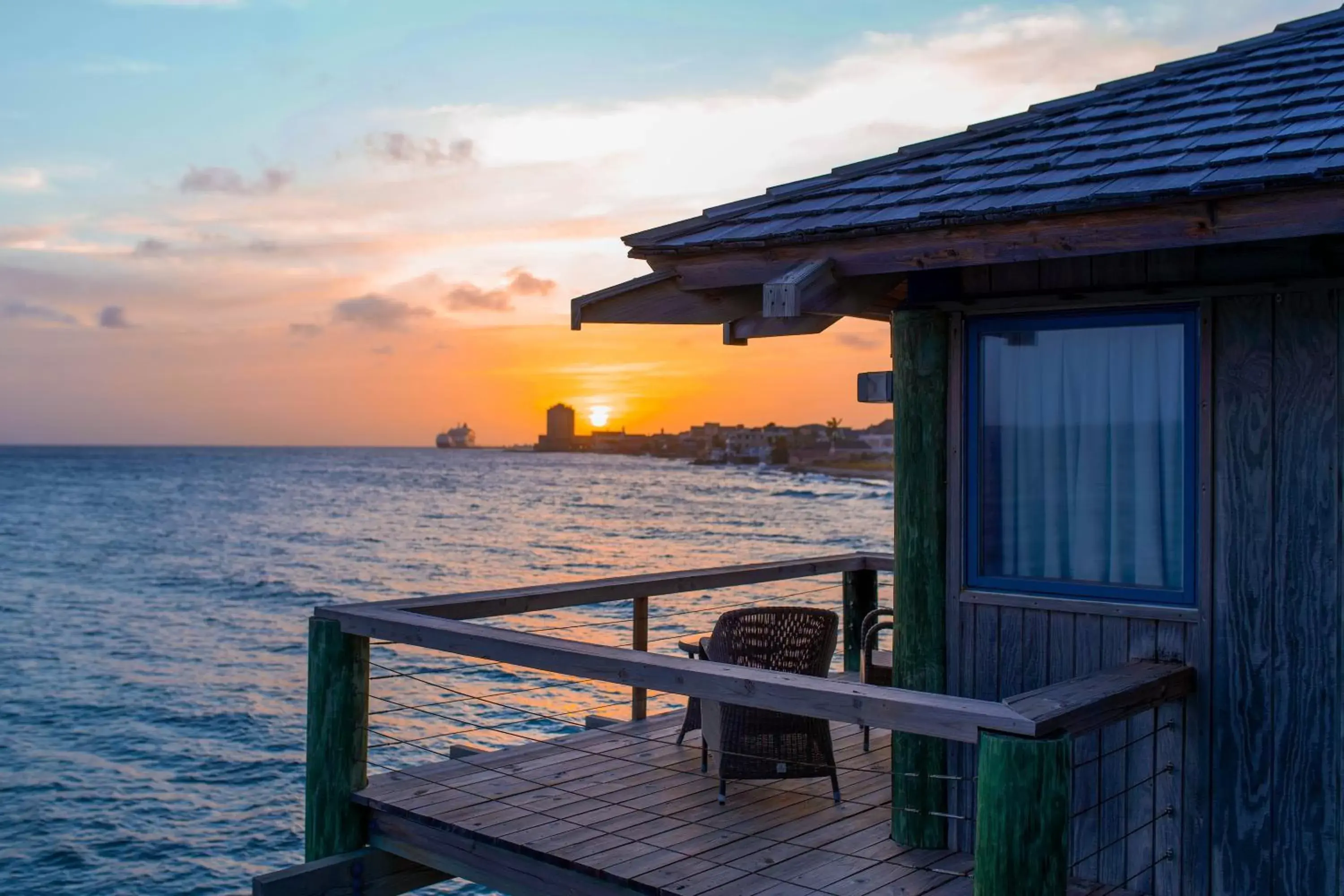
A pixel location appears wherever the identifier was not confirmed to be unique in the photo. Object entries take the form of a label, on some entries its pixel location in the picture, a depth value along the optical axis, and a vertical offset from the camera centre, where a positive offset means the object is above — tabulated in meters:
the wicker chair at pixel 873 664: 6.08 -1.18
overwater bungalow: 3.87 -0.41
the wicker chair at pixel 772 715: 5.52 -1.28
